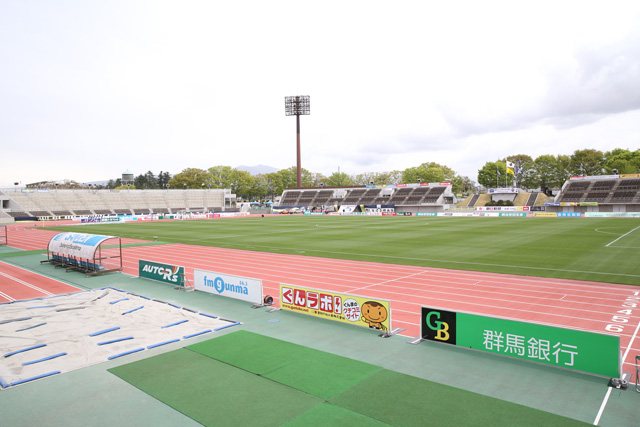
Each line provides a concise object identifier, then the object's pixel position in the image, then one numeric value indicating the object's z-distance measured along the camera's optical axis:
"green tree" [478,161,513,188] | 124.18
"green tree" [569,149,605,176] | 108.00
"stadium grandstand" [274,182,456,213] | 91.81
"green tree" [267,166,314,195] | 144.62
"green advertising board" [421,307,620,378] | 7.75
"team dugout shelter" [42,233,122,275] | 19.87
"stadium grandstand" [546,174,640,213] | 72.81
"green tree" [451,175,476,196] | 142.81
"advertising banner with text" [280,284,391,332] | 10.91
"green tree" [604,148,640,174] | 99.06
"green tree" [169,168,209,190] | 138.12
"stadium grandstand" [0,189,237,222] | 79.06
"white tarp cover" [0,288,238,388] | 9.26
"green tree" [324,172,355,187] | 162.01
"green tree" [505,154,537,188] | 120.88
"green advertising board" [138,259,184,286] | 16.95
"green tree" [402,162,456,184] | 136.12
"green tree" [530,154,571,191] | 113.44
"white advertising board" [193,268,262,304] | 14.23
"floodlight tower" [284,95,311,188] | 107.00
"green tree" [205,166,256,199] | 138.38
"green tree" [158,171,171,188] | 179.00
